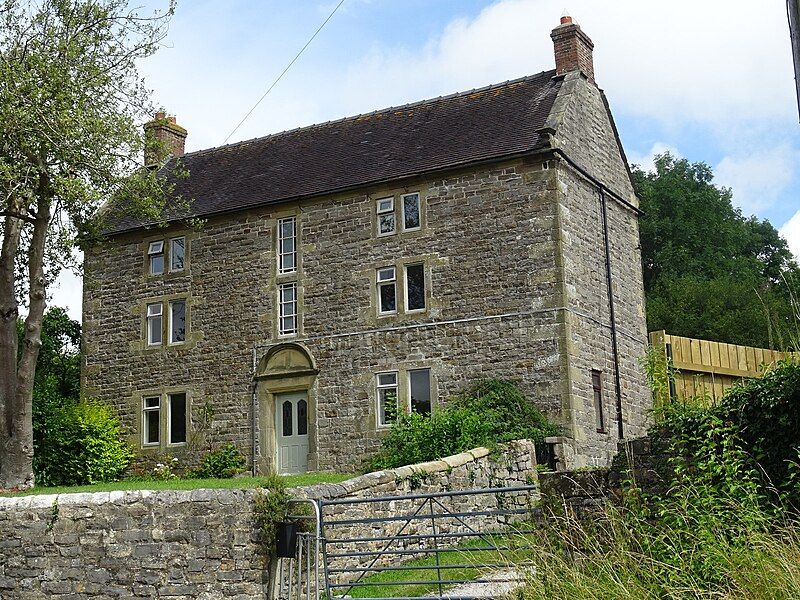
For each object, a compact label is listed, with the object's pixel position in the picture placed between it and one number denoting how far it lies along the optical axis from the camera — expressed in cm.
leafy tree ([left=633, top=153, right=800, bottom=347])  3841
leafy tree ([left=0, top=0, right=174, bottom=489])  2045
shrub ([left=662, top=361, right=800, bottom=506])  980
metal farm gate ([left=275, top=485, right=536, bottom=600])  1045
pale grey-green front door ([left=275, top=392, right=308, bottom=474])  2377
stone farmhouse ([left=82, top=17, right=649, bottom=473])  2184
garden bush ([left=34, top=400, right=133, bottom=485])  2406
